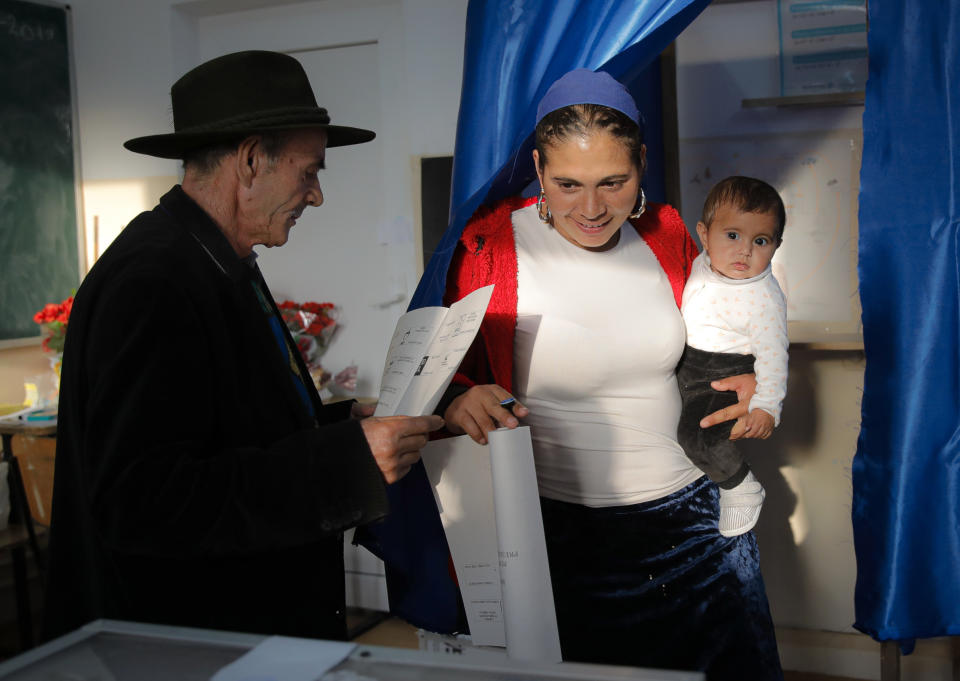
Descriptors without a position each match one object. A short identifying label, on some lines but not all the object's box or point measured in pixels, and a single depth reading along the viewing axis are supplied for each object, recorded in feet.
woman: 4.57
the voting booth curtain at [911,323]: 4.41
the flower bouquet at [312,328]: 10.33
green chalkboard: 11.70
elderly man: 3.14
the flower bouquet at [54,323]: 10.71
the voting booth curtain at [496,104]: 4.72
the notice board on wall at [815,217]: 8.17
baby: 4.72
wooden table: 9.23
